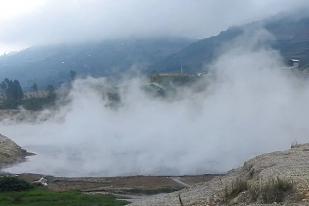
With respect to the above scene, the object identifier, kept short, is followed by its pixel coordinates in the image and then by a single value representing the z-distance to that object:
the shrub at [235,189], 15.17
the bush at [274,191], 13.16
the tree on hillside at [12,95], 105.20
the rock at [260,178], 13.92
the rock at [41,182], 40.88
